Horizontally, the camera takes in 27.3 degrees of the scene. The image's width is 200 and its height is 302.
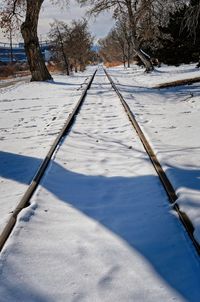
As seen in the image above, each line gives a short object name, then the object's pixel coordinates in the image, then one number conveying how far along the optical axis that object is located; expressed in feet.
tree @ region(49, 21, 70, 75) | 148.15
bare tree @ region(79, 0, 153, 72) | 102.22
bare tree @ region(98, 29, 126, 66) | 245.47
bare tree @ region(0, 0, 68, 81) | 80.59
